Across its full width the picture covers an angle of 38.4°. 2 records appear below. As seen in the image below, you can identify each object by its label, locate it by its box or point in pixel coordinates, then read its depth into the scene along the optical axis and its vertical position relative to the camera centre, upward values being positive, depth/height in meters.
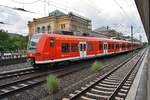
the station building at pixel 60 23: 67.75 +7.34
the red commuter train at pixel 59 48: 15.55 -0.25
